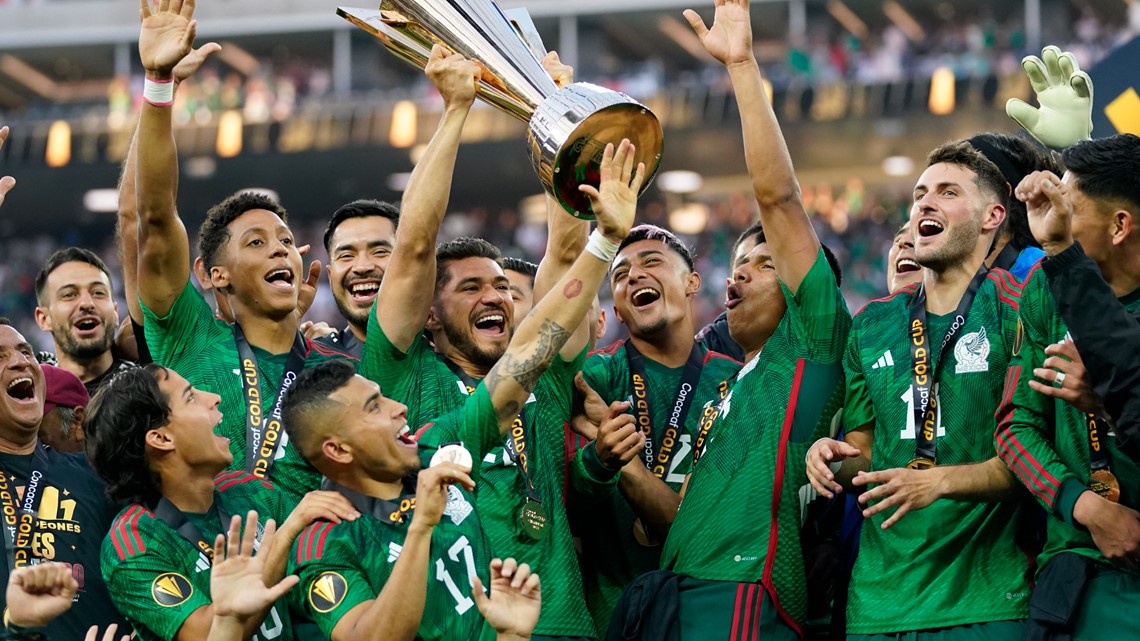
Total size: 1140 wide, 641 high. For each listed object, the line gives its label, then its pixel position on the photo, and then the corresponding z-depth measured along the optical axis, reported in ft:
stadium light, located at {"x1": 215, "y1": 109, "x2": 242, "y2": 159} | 94.58
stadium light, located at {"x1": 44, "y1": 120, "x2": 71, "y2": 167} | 95.93
